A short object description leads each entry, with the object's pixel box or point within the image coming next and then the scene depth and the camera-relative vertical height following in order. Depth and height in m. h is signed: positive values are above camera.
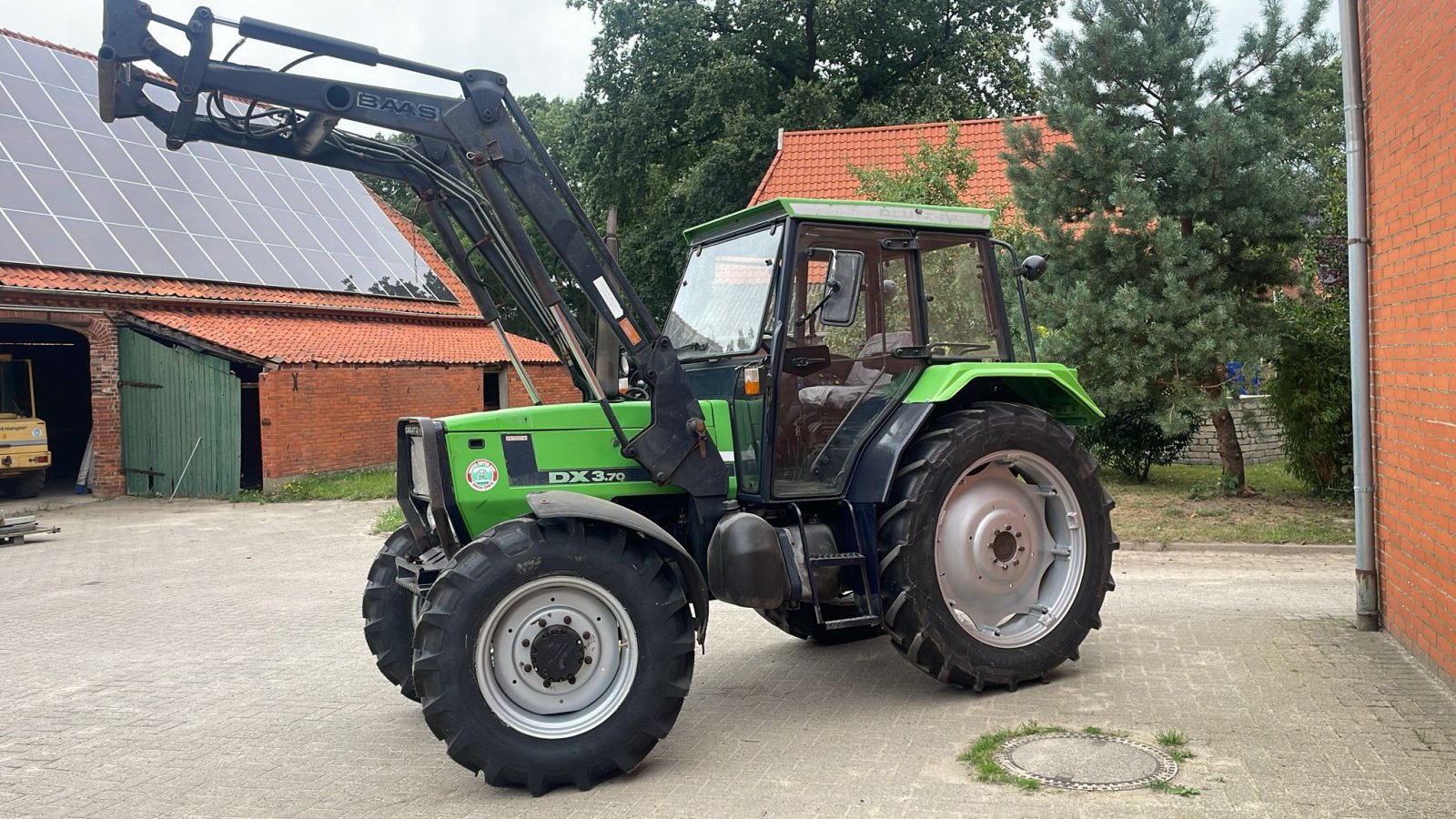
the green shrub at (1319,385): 12.80 +0.01
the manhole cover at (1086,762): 4.56 -1.52
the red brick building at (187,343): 18.50 +1.18
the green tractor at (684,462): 4.71 -0.31
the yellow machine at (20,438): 17.94 -0.37
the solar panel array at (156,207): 19.06 +3.81
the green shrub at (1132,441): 15.09 -0.69
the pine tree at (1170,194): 12.30 +2.10
